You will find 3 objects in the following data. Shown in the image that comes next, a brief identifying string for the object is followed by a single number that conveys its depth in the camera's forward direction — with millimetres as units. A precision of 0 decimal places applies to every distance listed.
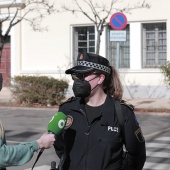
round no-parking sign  21211
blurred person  3838
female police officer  4317
